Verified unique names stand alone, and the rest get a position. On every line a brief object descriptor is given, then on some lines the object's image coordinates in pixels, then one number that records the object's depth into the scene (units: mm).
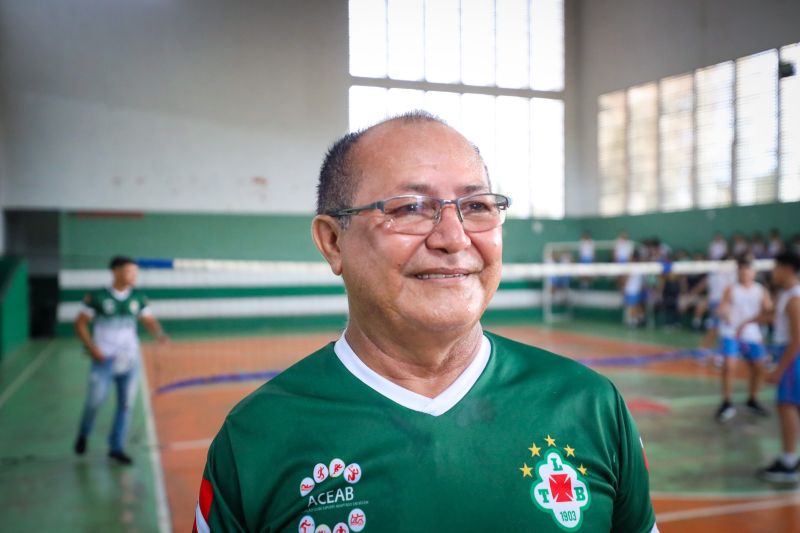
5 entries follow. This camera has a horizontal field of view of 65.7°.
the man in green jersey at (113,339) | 4953
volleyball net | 9391
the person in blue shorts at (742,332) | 5684
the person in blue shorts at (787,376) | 4055
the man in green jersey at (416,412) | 1062
